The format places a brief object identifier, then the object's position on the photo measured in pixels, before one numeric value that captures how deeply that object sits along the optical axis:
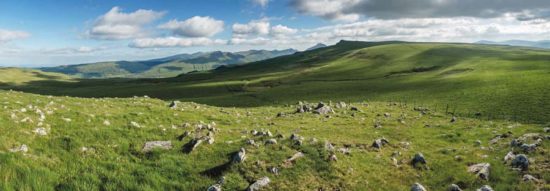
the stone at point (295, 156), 17.24
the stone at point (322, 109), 41.93
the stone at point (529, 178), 15.39
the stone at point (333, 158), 17.33
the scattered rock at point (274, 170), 16.12
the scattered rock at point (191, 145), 18.30
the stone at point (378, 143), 21.34
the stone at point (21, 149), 15.45
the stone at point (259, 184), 14.72
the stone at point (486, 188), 14.64
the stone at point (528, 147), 18.94
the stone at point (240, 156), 16.69
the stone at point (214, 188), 14.30
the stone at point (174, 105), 36.61
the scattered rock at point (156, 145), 18.17
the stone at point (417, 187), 15.17
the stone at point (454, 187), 15.34
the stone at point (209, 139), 19.30
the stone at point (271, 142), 19.22
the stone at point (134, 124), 21.55
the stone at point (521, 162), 16.82
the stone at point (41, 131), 18.04
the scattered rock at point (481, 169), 16.58
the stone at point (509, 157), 17.98
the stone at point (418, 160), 18.87
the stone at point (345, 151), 19.12
